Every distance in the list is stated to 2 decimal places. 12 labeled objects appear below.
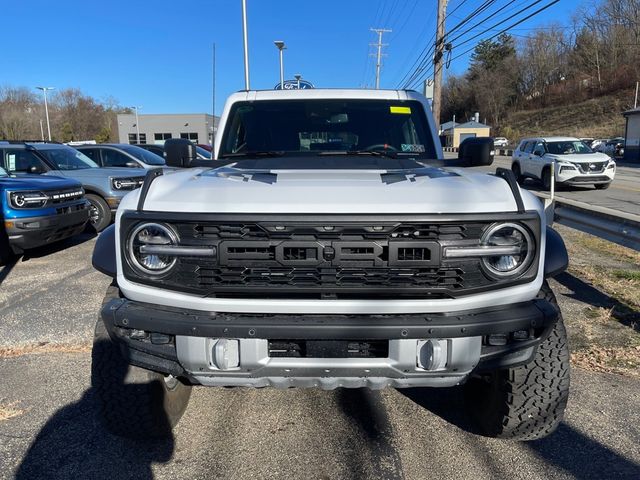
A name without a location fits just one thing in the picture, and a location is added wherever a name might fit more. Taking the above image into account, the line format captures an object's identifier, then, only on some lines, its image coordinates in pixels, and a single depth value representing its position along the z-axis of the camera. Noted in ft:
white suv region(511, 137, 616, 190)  55.11
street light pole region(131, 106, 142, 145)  212.84
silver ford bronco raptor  7.38
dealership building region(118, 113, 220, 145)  215.92
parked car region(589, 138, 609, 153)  124.24
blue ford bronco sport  22.56
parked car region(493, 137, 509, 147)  200.64
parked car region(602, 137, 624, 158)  123.03
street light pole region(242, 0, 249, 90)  70.74
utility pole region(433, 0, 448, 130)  76.74
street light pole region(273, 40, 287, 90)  91.03
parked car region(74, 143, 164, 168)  39.14
